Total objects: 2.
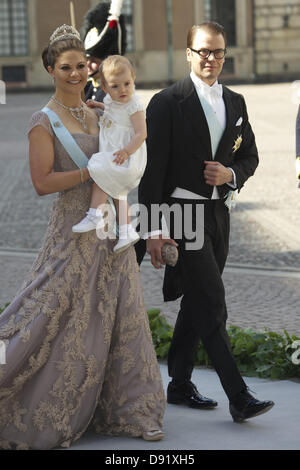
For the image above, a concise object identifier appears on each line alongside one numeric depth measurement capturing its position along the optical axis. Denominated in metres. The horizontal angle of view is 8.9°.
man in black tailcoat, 8.26
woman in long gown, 7.71
